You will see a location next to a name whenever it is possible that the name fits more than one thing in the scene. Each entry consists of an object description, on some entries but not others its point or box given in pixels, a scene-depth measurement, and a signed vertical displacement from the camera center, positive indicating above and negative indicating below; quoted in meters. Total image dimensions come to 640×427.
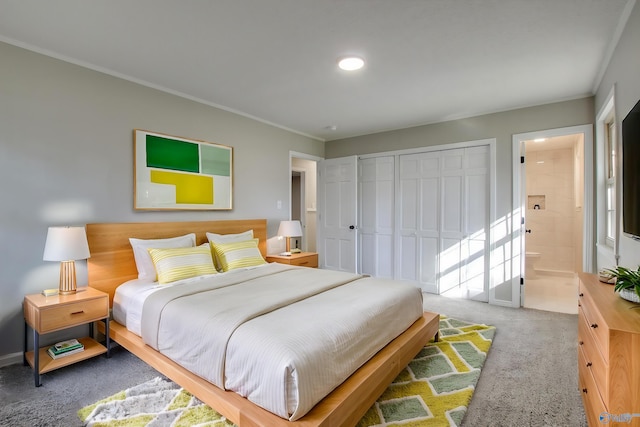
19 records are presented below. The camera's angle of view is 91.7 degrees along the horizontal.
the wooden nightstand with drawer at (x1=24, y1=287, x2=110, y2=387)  2.15 -0.75
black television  1.62 +0.21
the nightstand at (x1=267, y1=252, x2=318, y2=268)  4.09 -0.61
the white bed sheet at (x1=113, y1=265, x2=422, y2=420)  1.40 -0.74
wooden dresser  1.16 -0.60
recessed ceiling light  2.57 +1.28
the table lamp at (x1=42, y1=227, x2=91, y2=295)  2.31 -0.27
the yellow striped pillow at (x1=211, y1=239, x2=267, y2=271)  3.25 -0.44
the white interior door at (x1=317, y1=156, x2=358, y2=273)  5.09 +0.01
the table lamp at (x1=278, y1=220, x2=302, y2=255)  4.30 -0.21
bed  1.50 -0.91
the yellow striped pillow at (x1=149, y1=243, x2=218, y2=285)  2.72 -0.45
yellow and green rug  1.78 -1.18
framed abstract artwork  3.09 +0.45
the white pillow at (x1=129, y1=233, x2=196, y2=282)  2.84 -0.38
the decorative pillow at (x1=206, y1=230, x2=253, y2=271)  3.37 -0.28
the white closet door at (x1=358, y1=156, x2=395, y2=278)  4.91 -0.04
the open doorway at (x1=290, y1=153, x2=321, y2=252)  6.24 +0.33
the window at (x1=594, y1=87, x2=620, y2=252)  2.85 +0.32
